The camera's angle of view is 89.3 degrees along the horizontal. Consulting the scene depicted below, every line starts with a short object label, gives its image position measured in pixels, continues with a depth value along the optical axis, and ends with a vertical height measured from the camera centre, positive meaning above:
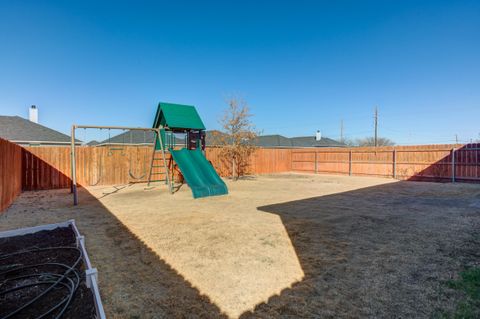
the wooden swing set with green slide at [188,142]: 7.49 +0.54
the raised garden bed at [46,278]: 1.81 -1.15
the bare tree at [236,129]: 12.43 +1.44
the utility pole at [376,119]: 26.17 +4.13
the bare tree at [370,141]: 38.80 +2.67
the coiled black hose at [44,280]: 1.81 -1.15
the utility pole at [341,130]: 38.69 +4.36
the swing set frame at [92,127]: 6.17 +0.78
